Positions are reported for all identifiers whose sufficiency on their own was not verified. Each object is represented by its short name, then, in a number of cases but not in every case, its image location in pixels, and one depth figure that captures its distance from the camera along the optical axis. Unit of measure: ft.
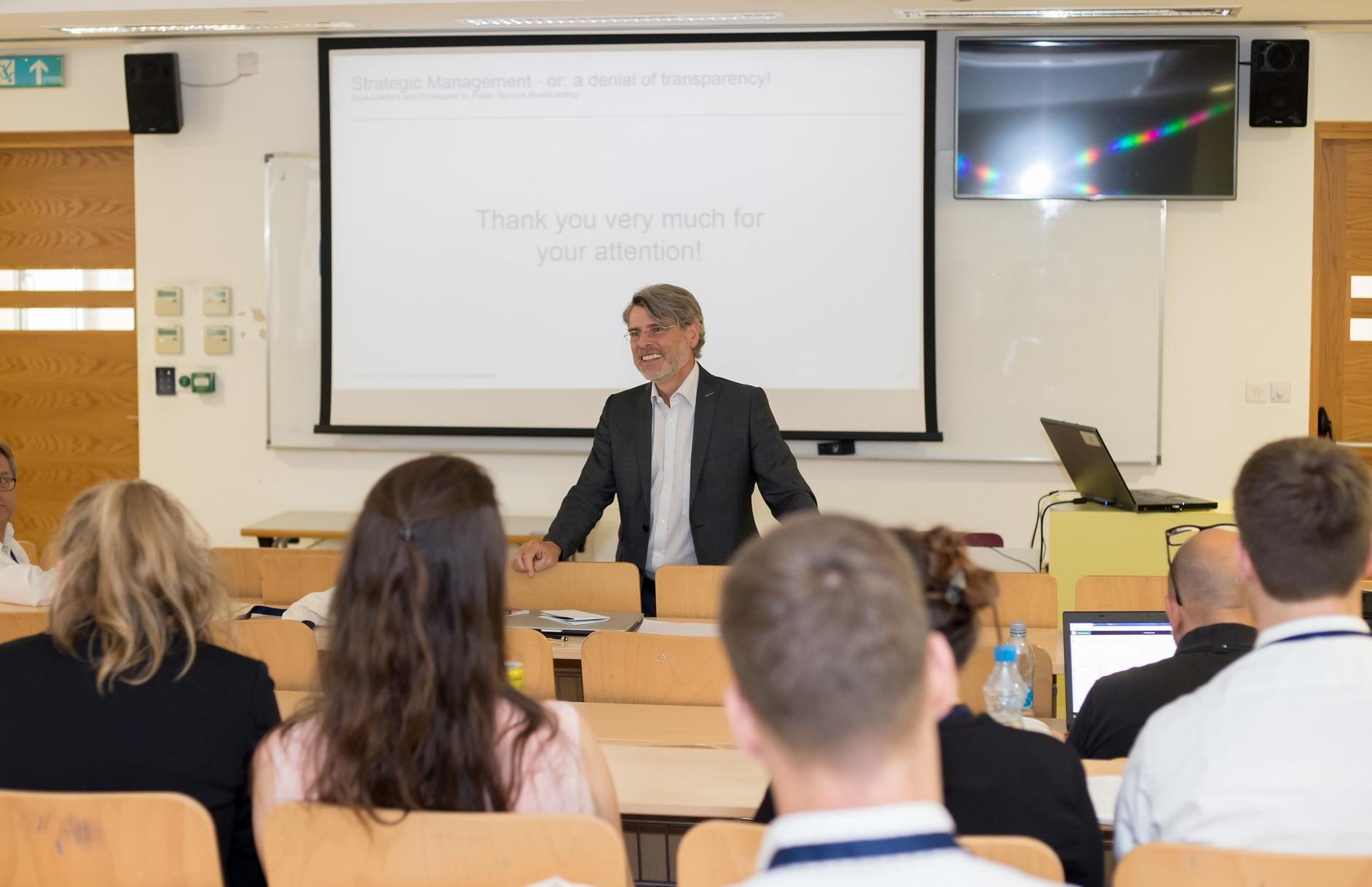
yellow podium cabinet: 13.51
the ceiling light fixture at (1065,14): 17.48
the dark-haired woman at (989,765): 5.30
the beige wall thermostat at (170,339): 20.49
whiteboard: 18.53
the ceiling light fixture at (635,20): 18.33
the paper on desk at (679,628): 10.81
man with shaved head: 7.01
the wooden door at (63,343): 21.09
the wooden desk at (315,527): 18.81
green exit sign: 20.57
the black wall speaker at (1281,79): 17.89
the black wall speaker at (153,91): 19.81
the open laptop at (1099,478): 13.46
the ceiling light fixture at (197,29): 19.19
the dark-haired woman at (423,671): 5.41
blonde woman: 6.16
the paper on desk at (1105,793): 6.49
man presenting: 13.47
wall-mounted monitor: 18.17
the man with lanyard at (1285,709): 5.08
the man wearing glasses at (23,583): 11.51
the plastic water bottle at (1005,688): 8.30
